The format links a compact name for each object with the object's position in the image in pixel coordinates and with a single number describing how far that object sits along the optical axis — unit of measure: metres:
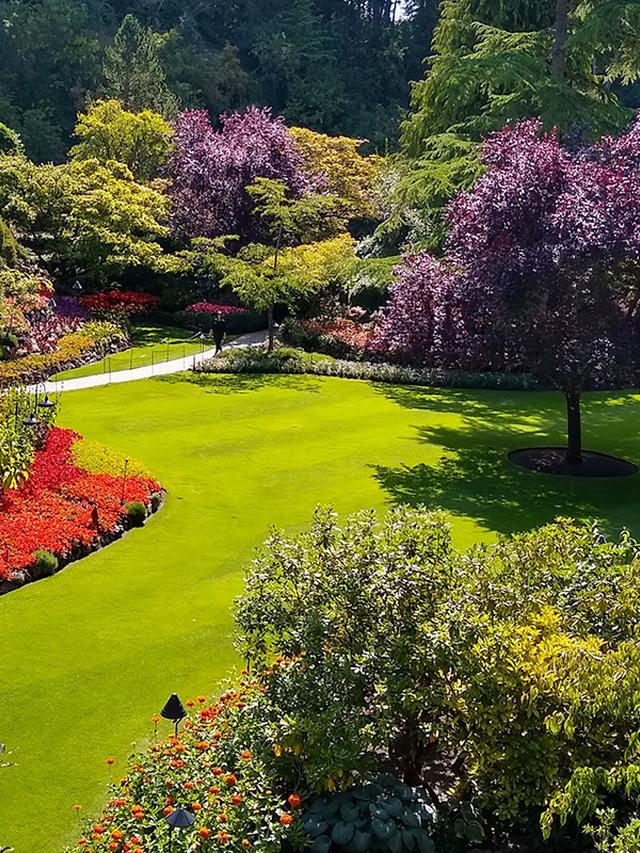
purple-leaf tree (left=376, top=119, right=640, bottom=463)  16.67
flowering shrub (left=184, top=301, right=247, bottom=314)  36.78
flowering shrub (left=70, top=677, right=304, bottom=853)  6.66
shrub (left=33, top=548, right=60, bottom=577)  12.70
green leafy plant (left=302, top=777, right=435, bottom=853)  6.84
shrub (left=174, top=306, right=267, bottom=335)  35.69
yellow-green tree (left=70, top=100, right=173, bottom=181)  40.94
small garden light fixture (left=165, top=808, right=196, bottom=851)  6.21
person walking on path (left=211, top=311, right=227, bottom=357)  31.19
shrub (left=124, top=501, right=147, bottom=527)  14.90
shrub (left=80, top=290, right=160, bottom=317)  34.81
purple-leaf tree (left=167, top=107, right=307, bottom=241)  37.62
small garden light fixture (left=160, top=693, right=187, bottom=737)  7.55
